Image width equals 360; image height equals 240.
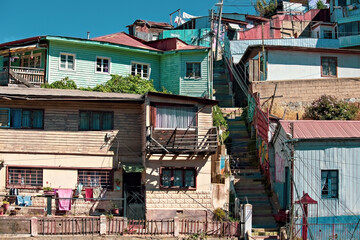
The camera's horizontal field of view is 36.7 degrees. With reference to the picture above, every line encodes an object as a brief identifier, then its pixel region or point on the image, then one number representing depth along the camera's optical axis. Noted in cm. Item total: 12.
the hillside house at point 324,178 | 2458
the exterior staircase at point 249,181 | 2614
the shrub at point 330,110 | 3412
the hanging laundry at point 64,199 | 2639
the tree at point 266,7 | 6256
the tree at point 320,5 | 6231
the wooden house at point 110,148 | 2662
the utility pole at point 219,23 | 4845
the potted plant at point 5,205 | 2605
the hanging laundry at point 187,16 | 6162
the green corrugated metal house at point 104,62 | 3391
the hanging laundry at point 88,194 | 2688
